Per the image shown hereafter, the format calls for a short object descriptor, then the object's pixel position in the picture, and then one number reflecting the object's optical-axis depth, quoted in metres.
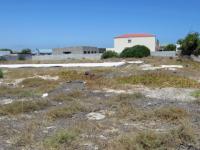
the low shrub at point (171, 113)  5.97
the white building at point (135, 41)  47.40
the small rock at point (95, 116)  6.18
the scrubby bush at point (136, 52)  34.20
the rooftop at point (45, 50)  63.83
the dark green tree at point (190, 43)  30.28
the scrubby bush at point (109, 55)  36.70
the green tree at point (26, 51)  58.82
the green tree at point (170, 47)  49.18
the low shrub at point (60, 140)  4.36
